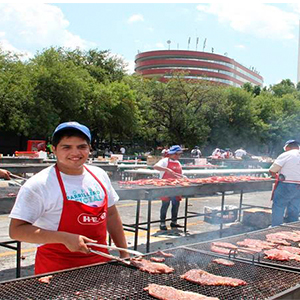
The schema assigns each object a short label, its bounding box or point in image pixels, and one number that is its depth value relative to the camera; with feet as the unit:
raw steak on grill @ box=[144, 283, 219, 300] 7.39
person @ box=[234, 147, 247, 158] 97.35
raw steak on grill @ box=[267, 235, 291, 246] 12.65
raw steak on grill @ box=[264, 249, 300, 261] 10.86
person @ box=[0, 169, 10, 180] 13.82
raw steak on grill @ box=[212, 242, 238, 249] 11.44
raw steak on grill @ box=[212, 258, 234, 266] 9.78
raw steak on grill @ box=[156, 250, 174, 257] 10.11
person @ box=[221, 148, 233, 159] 97.05
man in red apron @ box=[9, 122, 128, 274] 8.21
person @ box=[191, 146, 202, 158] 97.45
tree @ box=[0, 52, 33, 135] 96.02
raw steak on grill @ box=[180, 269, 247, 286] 8.38
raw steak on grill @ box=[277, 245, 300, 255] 11.81
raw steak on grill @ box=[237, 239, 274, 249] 11.93
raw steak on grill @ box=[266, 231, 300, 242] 13.32
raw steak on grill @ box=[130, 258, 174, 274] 8.85
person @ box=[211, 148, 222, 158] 92.47
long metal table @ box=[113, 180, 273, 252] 20.74
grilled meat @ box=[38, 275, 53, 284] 7.72
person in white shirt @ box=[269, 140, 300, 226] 25.75
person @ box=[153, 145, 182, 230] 29.09
